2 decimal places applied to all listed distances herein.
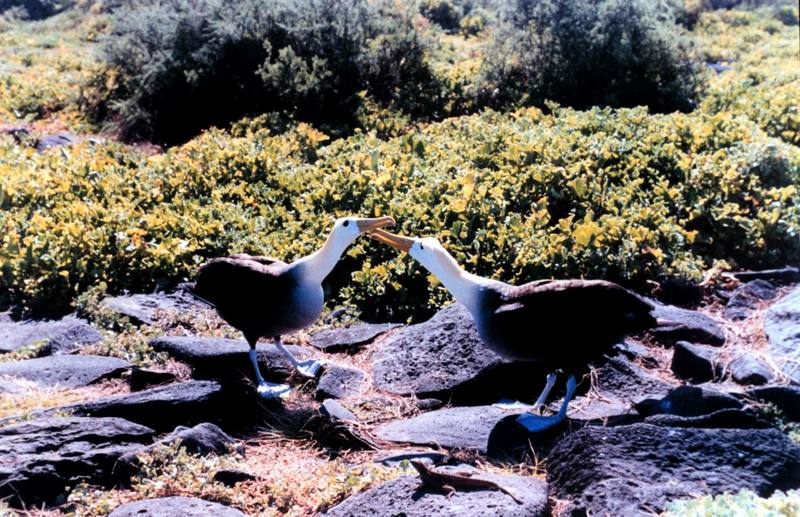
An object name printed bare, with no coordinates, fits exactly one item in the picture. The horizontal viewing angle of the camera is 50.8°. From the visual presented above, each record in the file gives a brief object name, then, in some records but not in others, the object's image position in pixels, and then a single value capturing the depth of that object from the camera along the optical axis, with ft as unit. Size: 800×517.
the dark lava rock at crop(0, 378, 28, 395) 16.93
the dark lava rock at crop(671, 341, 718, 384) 17.88
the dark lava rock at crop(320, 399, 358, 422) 16.60
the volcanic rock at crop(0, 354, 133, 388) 18.04
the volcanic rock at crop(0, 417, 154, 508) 13.23
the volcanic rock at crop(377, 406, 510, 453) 15.37
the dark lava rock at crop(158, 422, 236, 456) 14.62
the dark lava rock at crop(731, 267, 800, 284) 22.67
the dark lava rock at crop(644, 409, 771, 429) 14.28
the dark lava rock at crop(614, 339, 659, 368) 18.48
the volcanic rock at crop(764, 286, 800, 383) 17.34
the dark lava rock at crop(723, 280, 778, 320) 21.01
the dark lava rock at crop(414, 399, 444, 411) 17.60
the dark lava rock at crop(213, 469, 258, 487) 14.02
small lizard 12.32
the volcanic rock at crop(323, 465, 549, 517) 11.64
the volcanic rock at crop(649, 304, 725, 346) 19.45
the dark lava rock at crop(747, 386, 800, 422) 15.35
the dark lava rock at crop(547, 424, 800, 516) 11.84
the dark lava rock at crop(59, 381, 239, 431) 15.75
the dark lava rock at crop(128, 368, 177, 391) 18.21
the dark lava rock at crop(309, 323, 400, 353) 20.67
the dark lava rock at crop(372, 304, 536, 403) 17.81
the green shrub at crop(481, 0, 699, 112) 39.63
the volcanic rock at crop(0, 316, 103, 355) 20.65
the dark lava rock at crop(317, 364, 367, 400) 18.15
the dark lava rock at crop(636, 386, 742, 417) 15.44
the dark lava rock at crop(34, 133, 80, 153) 40.24
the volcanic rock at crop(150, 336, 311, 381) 18.47
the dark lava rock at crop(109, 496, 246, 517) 12.45
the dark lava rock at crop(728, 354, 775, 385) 16.89
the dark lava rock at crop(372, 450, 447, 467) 14.47
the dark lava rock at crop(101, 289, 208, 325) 21.86
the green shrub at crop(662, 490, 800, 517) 9.89
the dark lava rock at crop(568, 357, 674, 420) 16.38
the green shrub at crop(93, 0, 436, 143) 41.45
